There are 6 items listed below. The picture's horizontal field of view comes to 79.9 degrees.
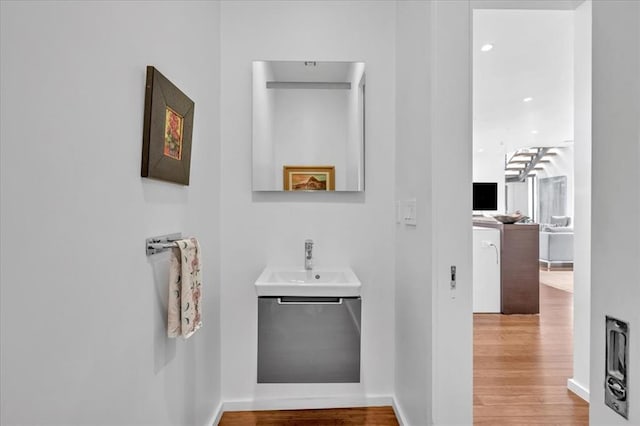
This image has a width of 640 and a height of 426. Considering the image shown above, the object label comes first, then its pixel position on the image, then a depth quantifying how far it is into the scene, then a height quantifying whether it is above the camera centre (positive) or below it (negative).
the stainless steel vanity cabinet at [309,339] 2.17 -0.73
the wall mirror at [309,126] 2.46 +0.57
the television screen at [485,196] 6.00 +0.30
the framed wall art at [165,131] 1.32 +0.31
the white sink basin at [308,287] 2.08 -0.41
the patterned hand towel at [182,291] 1.45 -0.31
